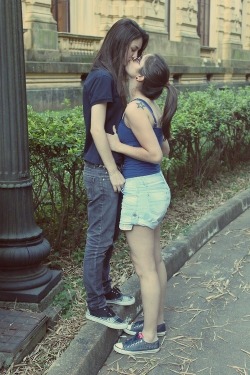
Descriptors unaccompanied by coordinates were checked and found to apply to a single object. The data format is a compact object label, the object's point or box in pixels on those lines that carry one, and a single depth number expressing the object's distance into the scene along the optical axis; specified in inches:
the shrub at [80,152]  171.0
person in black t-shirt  128.9
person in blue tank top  127.3
